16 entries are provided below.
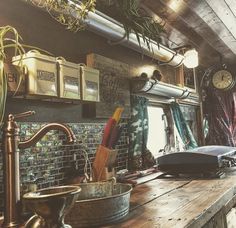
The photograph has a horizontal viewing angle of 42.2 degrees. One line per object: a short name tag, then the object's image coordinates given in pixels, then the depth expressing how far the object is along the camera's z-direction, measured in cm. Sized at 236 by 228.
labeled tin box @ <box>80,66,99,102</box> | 224
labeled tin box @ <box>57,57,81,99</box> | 204
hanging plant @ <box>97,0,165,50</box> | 248
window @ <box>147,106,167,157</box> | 433
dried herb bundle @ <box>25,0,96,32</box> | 201
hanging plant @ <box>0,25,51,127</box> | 162
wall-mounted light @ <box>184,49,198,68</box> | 416
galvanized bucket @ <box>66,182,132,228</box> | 139
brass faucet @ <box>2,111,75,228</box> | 146
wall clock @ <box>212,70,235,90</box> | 571
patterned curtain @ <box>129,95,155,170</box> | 325
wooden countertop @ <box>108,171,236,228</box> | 147
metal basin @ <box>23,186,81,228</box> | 110
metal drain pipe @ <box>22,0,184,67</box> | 246
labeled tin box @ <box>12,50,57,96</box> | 183
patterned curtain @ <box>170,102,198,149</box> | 447
